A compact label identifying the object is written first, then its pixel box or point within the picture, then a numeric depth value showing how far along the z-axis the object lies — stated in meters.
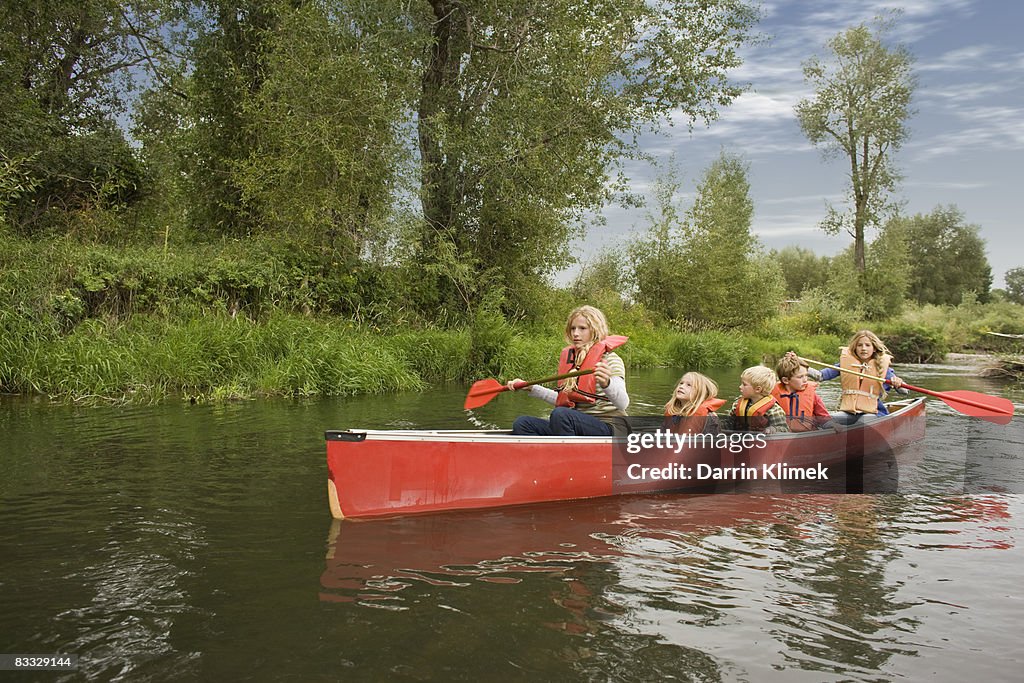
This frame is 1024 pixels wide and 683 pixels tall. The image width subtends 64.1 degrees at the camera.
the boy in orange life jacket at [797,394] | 6.41
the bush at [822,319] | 25.94
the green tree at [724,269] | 21.50
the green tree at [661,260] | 21.50
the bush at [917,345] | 22.58
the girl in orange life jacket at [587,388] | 5.17
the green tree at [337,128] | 12.91
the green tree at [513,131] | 13.73
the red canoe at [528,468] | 4.52
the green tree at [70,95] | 15.45
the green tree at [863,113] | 28.88
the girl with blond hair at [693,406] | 5.43
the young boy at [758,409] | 5.87
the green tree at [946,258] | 43.53
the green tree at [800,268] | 51.97
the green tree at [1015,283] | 53.16
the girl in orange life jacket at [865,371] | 7.55
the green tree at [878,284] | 28.00
